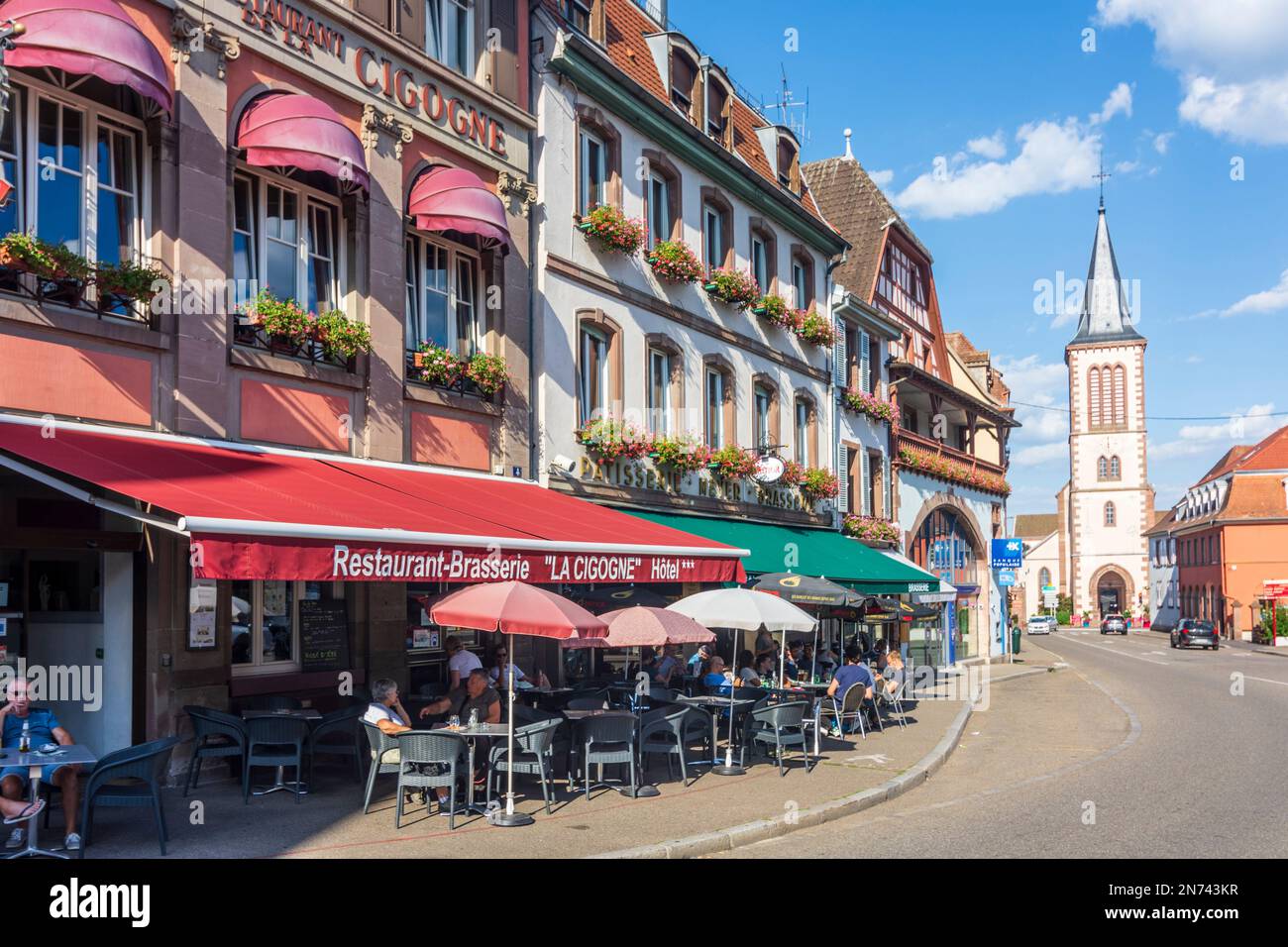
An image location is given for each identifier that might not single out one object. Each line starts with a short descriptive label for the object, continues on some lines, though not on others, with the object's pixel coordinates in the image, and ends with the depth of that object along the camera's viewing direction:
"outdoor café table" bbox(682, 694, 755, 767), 14.48
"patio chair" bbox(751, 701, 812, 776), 13.58
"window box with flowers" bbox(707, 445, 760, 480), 21.95
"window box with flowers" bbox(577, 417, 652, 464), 18.00
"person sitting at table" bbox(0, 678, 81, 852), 8.38
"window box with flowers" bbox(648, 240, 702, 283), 20.33
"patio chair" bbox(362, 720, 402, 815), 10.70
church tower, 96.69
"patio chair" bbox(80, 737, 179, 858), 8.34
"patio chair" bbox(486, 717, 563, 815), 10.98
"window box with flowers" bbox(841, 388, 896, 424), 29.82
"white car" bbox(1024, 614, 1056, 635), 82.81
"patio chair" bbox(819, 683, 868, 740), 16.67
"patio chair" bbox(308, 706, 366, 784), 11.49
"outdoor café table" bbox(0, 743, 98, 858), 8.25
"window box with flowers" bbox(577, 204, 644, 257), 18.30
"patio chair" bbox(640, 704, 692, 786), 12.65
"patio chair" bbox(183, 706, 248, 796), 10.88
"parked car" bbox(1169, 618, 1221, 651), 54.65
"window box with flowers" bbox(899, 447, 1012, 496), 34.49
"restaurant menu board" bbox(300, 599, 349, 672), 13.01
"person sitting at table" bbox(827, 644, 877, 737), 17.12
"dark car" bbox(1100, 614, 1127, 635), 78.38
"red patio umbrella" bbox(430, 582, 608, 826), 10.34
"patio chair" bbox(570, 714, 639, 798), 11.70
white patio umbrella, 14.29
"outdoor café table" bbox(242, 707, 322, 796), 11.13
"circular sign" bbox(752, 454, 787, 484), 23.30
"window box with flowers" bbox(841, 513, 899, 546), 29.45
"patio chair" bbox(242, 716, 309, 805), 10.84
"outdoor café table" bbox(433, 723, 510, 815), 10.65
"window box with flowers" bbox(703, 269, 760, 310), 22.53
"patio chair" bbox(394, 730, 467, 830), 10.23
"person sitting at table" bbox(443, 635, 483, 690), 13.74
